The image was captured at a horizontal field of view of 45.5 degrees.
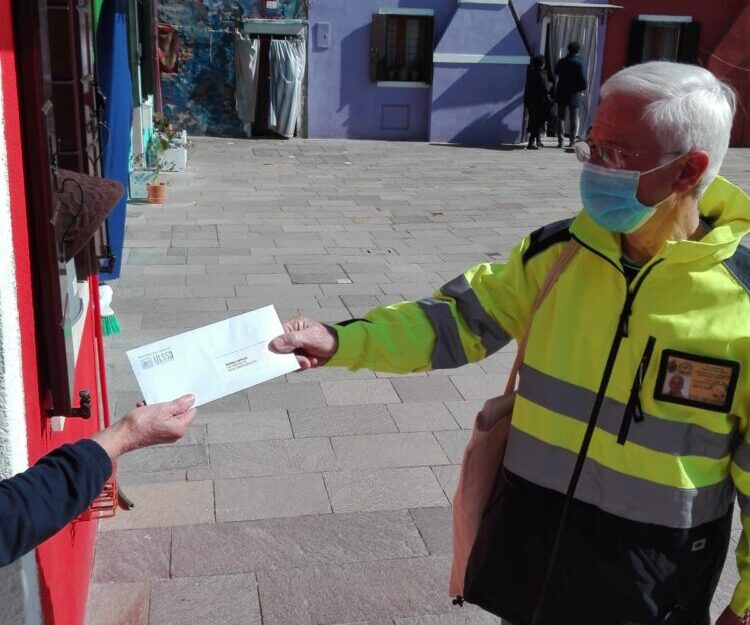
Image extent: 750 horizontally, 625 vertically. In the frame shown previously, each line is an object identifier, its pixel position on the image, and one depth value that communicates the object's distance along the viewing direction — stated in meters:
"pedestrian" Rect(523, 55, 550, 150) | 17.89
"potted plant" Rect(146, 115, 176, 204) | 10.70
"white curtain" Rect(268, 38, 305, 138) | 17.92
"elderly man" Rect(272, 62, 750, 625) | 1.83
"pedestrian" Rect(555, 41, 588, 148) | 17.38
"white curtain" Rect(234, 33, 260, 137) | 17.83
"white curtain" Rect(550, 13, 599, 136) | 18.75
